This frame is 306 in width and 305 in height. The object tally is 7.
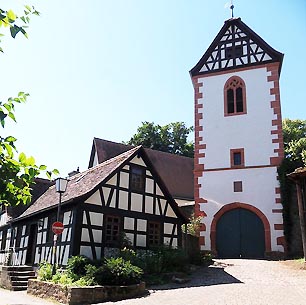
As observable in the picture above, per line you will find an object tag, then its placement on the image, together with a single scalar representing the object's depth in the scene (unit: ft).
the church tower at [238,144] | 70.59
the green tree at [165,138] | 147.43
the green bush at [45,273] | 45.50
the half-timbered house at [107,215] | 51.70
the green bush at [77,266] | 44.70
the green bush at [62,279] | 41.34
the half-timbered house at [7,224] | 75.31
